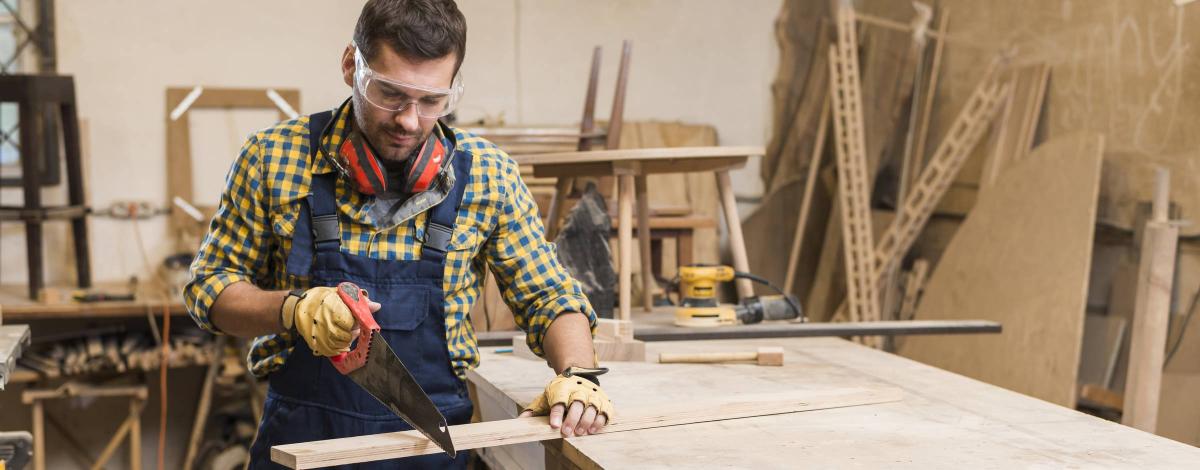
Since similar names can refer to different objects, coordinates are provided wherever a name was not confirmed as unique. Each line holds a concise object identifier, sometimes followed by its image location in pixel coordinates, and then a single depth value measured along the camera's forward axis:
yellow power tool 3.55
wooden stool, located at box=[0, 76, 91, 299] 4.52
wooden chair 4.50
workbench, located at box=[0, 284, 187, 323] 4.59
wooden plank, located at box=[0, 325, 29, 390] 2.15
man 2.09
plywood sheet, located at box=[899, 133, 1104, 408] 4.26
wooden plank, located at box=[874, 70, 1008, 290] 5.15
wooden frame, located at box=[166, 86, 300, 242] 5.31
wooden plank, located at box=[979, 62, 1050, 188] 4.88
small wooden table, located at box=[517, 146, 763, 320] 3.42
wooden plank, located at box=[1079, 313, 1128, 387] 4.42
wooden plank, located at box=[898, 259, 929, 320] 5.55
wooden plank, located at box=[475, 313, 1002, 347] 3.26
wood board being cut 1.80
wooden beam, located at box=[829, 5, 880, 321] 5.59
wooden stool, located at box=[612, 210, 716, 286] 4.68
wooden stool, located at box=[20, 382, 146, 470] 4.79
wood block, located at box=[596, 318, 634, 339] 2.99
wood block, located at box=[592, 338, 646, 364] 2.94
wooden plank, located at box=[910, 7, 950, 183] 5.59
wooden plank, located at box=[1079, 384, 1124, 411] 4.26
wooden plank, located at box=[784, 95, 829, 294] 6.09
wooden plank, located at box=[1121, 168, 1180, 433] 3.87
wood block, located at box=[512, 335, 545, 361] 2.99
